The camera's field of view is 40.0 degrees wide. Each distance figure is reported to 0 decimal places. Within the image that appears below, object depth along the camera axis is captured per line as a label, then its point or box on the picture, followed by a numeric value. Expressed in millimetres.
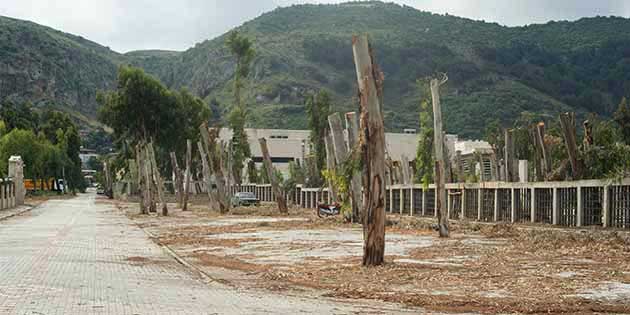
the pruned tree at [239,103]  82062
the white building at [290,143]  89125
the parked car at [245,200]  64562
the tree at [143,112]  79938
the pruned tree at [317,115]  74100
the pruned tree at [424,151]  45875
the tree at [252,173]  88294
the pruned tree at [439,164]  25125
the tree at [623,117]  64562
